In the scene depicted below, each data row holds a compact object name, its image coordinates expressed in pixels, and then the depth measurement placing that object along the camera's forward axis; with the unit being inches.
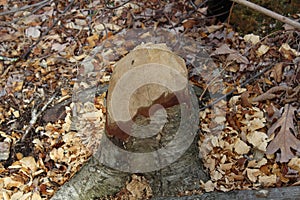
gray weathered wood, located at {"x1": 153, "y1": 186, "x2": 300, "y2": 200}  71.3
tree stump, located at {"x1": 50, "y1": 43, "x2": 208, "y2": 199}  67.8
